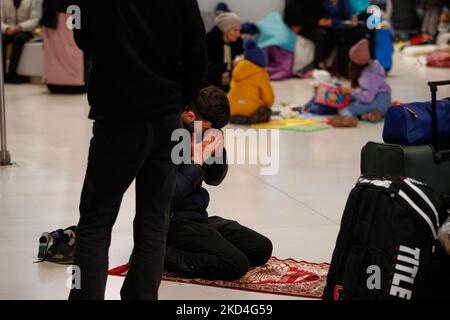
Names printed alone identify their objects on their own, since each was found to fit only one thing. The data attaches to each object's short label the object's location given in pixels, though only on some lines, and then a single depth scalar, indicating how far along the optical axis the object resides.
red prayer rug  5.15
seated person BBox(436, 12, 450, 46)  20.27
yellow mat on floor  11.12
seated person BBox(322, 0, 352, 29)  17.40
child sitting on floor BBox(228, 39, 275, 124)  11.24
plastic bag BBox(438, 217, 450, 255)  4.34
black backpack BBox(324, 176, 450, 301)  4.38
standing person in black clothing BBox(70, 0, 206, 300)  3.92
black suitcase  5.12
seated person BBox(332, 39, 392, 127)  11.44
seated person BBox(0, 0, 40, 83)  15.20
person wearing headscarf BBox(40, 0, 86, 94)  13.84
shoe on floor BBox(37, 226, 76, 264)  5.62
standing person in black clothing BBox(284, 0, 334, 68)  16.84
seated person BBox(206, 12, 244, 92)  13.85
